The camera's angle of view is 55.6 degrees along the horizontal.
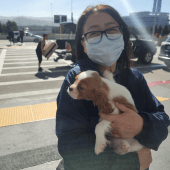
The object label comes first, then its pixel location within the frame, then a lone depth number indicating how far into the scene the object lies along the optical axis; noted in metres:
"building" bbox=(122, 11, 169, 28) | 115.81
